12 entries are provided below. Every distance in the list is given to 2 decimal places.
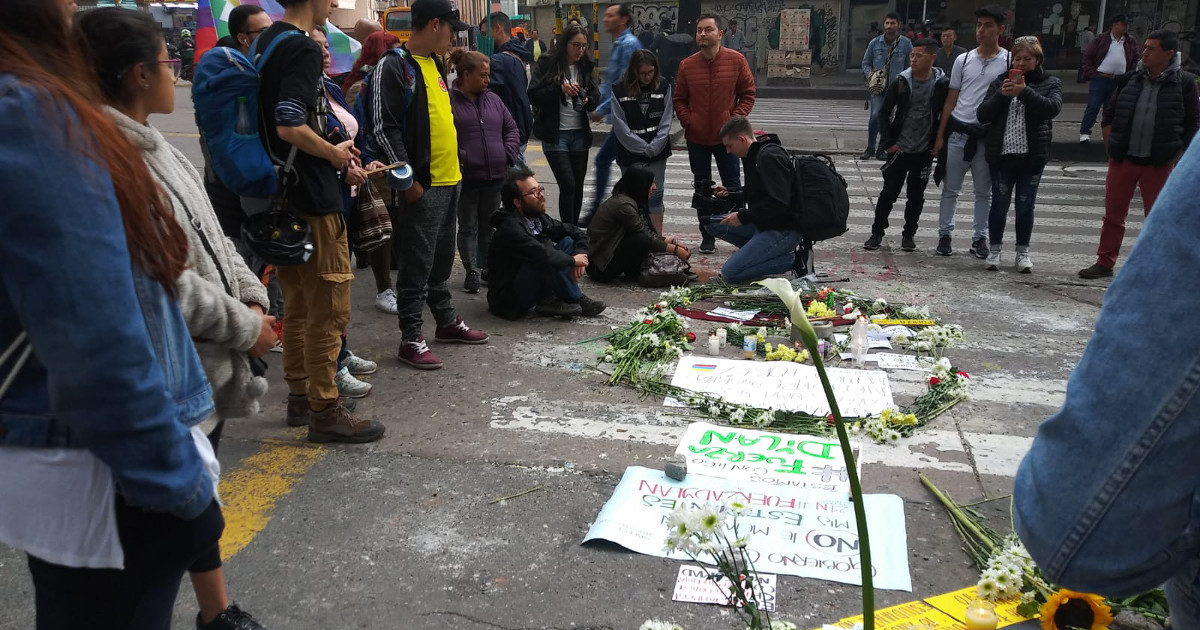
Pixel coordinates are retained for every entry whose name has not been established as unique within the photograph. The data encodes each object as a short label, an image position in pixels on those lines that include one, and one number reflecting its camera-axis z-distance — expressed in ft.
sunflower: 7.98
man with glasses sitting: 20.36
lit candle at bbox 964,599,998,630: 8.79
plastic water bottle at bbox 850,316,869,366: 17.98
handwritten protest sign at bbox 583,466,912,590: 10.43
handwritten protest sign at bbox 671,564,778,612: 9.84
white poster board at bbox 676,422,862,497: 12.46
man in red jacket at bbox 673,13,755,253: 26.73
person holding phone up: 23.31
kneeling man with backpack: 22.66
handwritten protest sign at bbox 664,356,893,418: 15.46
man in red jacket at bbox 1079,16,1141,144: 44.86
